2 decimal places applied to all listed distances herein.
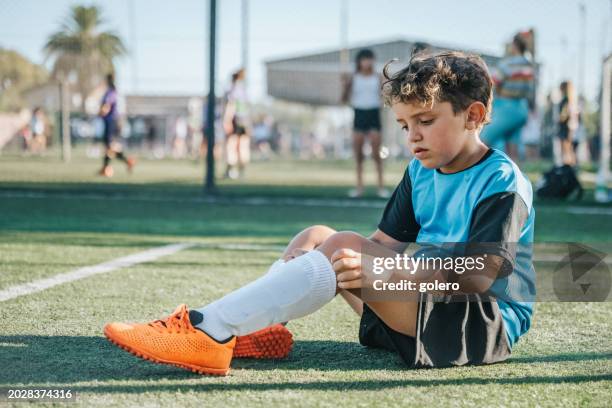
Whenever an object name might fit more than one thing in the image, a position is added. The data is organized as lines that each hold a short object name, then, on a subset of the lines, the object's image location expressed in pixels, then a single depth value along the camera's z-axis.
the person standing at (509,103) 8.26
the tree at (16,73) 13.14
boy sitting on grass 2.07
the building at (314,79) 27.28
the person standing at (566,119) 13.61
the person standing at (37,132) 26.20
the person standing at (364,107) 9.19
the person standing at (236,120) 12.83
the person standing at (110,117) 12.84
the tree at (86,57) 22.48
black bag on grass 8.93
